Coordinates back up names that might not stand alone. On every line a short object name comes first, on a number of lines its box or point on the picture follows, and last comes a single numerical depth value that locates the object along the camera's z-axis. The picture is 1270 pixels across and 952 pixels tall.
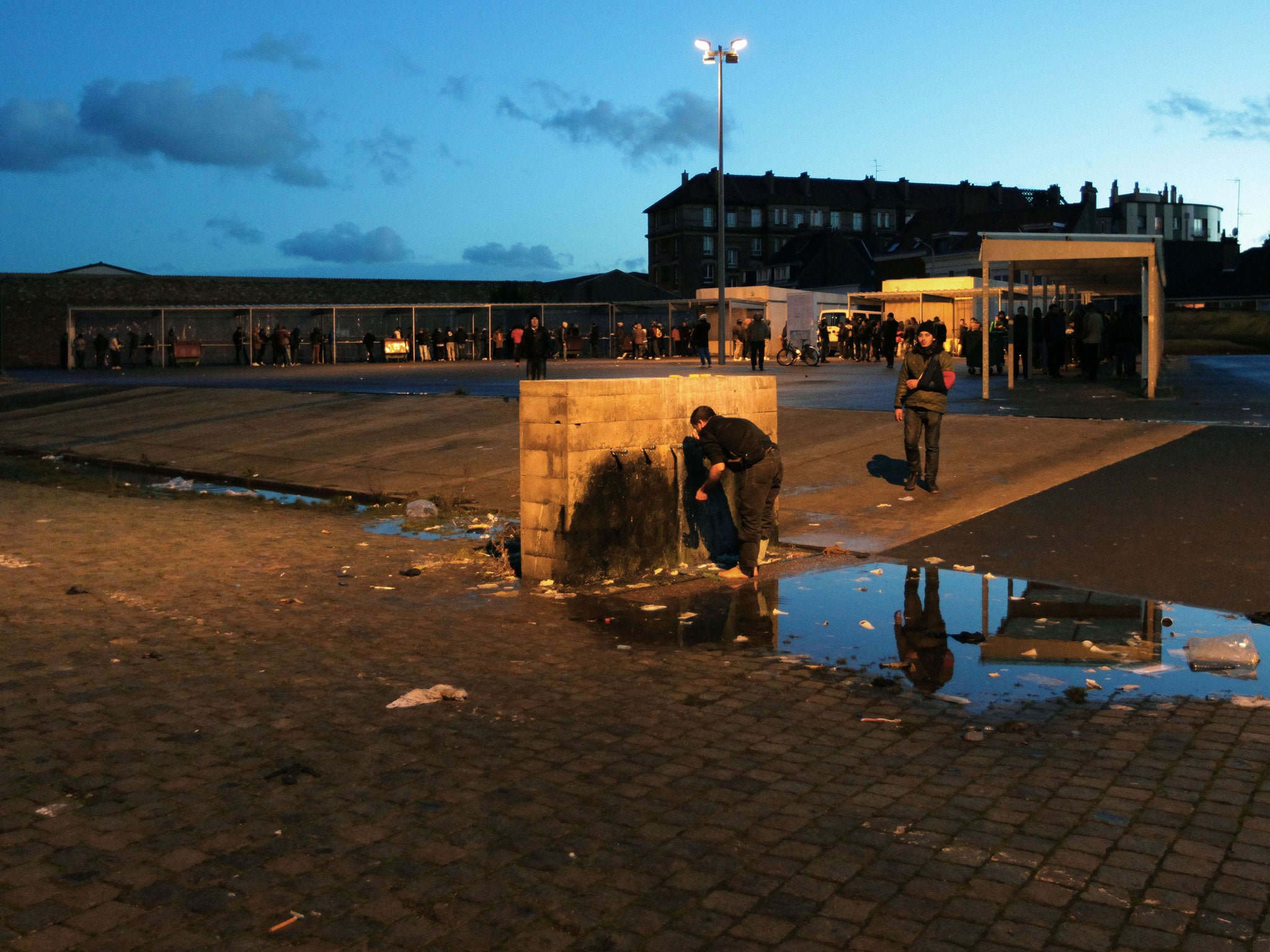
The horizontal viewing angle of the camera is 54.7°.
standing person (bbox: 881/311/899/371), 36.91
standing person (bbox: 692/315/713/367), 36.94
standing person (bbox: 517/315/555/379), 27.47
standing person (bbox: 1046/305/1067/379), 27.75
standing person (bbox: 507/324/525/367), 44.38
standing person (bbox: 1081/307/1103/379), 25.09
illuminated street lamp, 35.66
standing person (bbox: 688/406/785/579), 9.27
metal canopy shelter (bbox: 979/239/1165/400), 20.83
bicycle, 39.03
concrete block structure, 9.21
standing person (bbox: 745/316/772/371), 32.81
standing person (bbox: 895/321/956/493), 12.43
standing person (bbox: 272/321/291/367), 43.88
